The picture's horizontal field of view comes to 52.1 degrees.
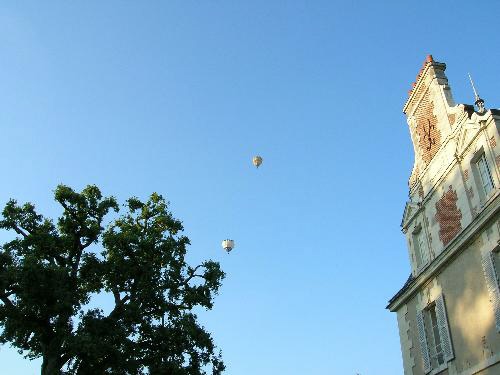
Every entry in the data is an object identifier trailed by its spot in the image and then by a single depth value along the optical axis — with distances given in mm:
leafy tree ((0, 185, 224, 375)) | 19359
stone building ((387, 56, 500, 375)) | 14461
